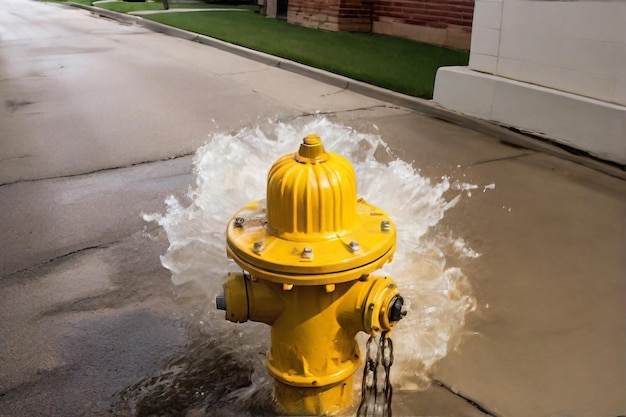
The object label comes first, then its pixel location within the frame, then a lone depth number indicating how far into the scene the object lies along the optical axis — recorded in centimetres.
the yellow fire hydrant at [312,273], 184
